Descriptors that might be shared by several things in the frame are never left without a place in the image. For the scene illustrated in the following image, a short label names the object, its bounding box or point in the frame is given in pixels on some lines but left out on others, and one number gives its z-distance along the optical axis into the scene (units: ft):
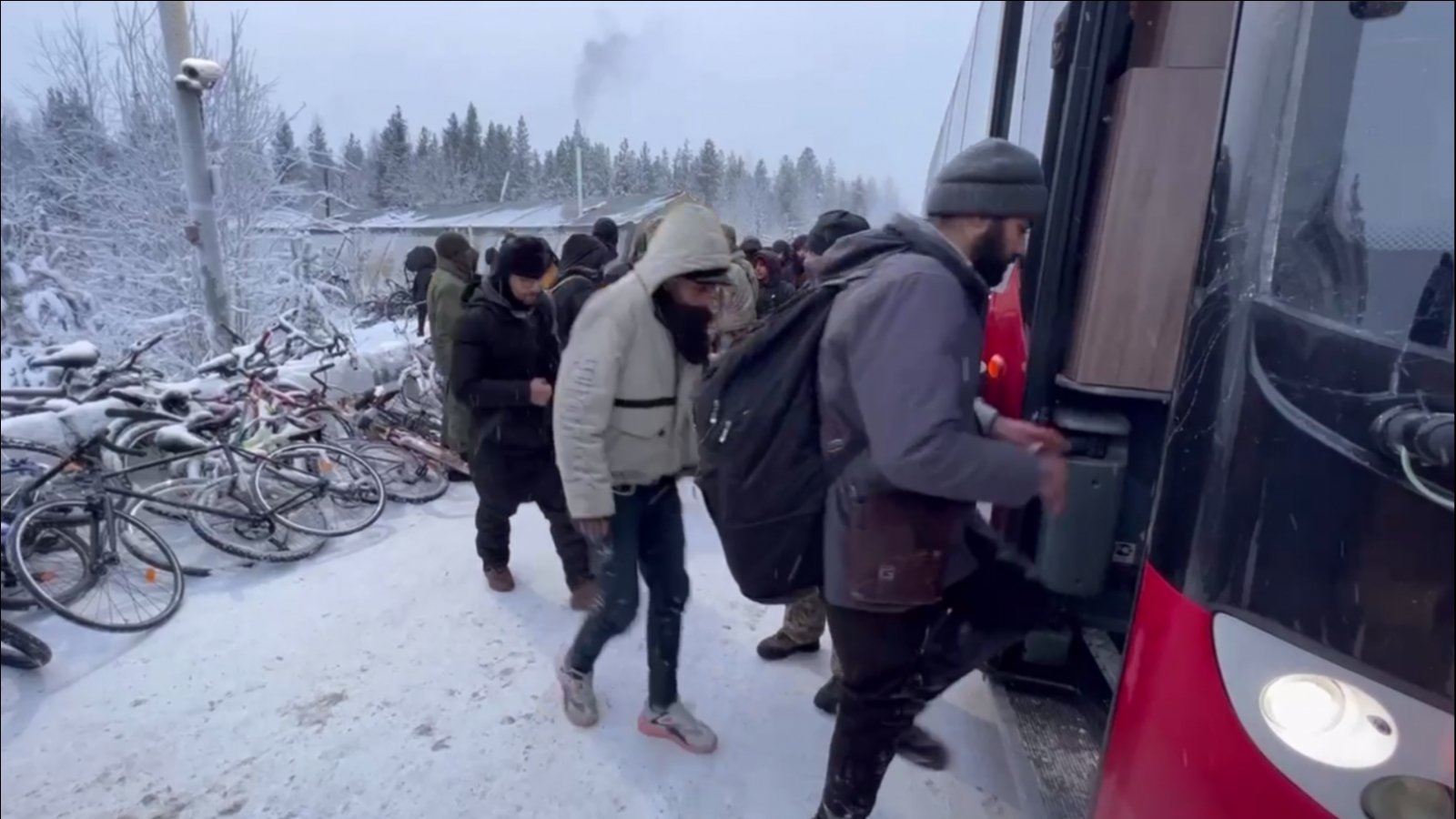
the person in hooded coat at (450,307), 10.18
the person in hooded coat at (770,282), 12.66
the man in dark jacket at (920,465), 5.19
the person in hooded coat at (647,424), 7.47
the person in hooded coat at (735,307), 8.32
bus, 3.24
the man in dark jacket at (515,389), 10.58
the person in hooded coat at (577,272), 9.66
